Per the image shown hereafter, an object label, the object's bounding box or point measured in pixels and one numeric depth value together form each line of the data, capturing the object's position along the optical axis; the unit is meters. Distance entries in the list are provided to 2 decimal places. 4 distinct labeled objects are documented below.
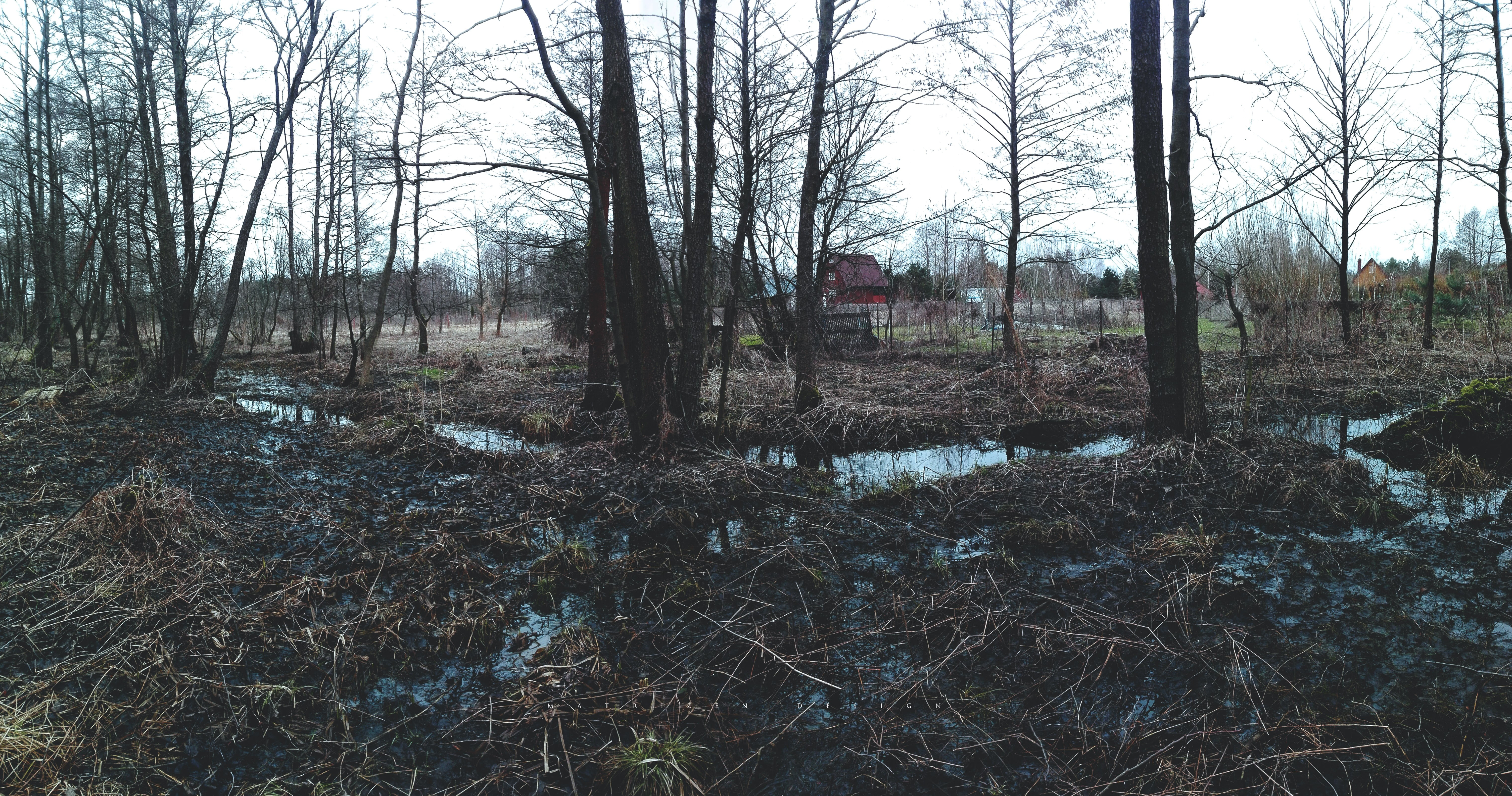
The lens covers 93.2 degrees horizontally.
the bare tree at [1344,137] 13.84
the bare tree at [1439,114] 13.16
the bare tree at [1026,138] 14.64
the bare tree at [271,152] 11.20
